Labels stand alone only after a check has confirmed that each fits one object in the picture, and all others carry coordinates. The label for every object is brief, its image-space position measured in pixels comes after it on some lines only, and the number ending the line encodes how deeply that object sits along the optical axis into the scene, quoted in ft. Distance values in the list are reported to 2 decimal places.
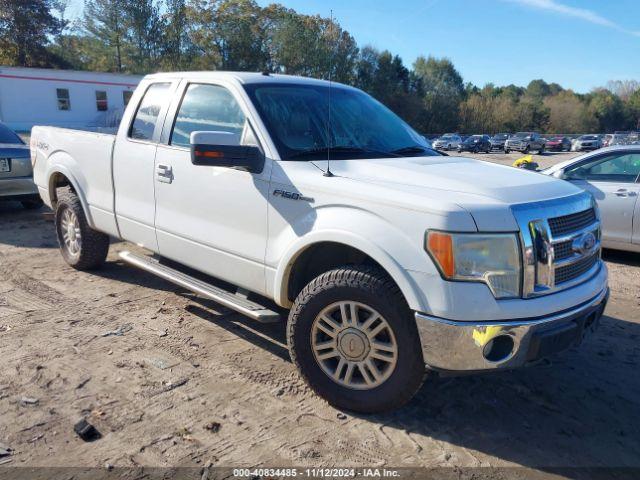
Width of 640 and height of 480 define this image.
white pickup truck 8.83
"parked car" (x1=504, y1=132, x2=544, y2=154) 145.79
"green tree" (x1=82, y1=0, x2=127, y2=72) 163.43
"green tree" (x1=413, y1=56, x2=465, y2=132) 234.99
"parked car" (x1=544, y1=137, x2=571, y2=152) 150.20
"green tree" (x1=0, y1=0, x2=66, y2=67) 156.04
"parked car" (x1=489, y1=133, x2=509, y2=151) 151.07
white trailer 99.96
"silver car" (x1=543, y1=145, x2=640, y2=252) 21.42
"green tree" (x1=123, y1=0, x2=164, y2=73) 162.30
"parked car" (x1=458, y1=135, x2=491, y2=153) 146.72
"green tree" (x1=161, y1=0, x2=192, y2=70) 166.91
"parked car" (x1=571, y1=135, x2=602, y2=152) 141.49
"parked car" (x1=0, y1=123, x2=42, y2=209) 27.27
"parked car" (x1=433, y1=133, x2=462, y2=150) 146.82
